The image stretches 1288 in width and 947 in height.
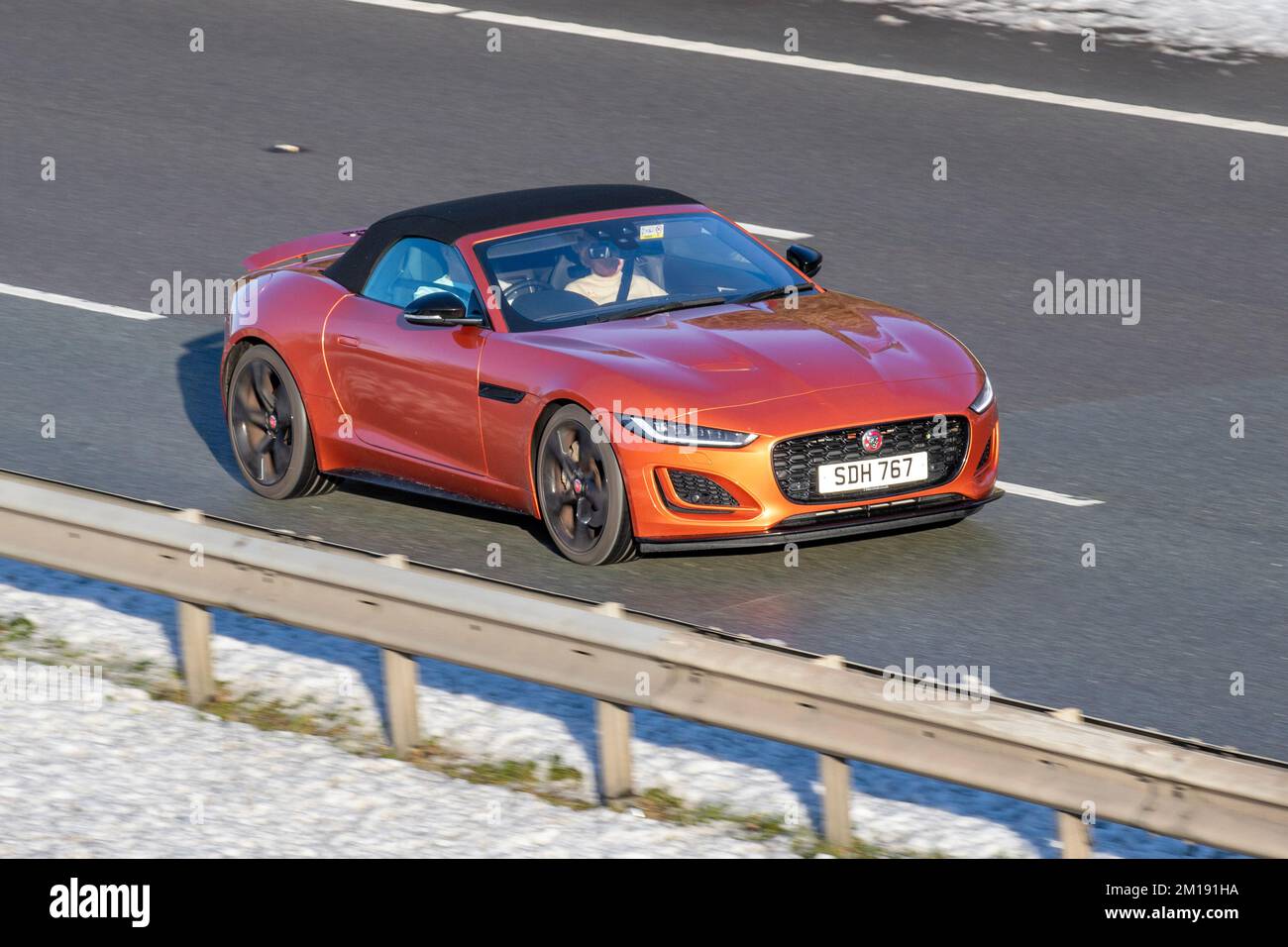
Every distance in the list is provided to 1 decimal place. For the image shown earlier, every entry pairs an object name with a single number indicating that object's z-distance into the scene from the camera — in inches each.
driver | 781.3
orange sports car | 703.7
